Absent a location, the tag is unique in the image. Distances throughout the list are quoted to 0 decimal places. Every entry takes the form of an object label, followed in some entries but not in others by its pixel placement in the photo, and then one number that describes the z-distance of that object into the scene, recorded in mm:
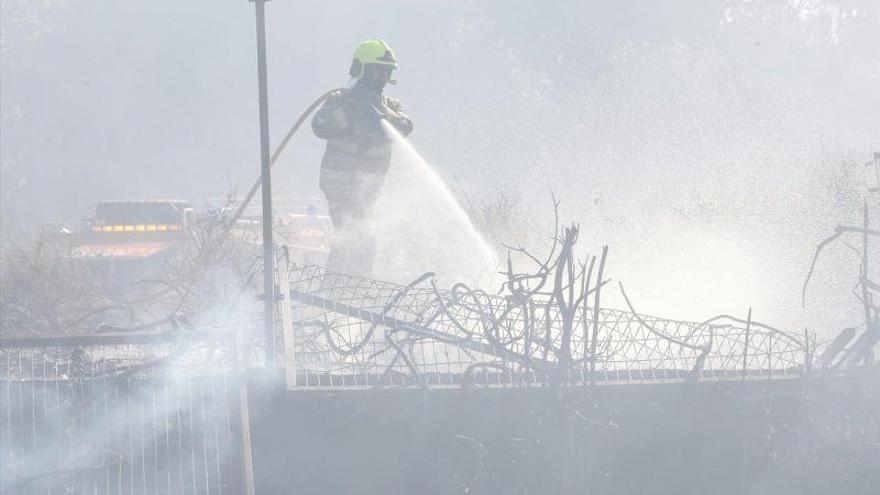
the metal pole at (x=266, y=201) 12883
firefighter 19953
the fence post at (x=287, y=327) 12500
